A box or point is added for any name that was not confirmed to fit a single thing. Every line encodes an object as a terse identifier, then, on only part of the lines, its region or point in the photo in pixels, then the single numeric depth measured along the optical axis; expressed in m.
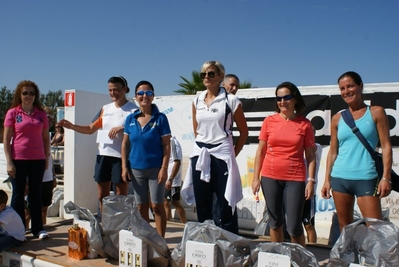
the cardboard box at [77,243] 3.78
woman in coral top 3.11
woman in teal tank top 2.88
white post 6.29
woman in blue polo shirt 3.68
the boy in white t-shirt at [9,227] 4.15
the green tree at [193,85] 17.70
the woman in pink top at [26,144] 4.32
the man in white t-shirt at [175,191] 5.30
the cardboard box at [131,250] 3.35
